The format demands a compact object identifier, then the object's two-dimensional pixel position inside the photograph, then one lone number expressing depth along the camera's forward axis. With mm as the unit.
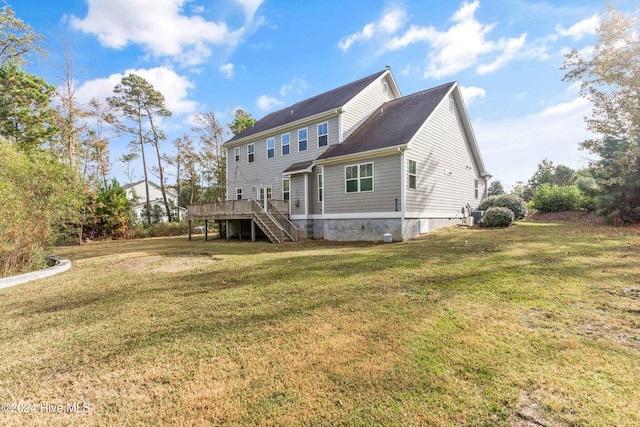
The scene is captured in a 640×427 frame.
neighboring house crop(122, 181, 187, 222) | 39022
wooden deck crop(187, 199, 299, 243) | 14164
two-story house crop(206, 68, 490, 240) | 12453
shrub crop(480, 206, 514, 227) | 13664
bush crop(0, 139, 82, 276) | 6734
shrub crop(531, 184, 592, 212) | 17750
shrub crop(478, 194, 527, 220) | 16019
